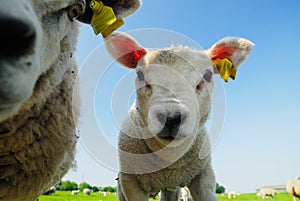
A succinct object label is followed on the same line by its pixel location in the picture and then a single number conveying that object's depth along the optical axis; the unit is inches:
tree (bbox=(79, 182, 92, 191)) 2233.0
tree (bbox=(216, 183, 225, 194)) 1981.7
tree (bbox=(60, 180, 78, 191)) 2233.0
